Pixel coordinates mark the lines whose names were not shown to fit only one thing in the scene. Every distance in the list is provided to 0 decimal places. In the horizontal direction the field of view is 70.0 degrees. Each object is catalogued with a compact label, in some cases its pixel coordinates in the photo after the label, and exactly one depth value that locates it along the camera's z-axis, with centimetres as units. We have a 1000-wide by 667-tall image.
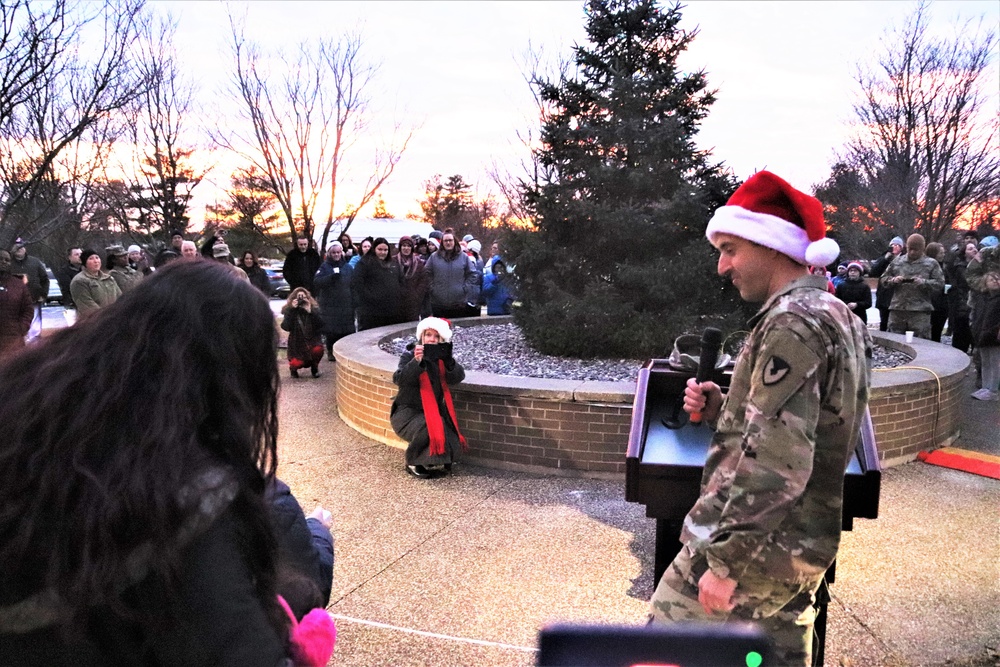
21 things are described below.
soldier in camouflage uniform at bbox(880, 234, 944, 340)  919
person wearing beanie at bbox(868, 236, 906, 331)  1072
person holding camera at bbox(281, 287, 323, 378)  870
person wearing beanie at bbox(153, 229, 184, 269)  794
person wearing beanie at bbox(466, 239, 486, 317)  1096
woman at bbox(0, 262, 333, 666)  102
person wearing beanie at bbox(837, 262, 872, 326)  1012
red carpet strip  541
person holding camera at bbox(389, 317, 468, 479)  524
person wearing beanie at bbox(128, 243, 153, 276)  1310
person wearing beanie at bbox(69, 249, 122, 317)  779
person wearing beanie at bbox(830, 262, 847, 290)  1146
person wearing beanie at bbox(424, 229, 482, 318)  980
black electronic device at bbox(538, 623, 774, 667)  78
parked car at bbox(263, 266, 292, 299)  2056
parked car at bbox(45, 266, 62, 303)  2014
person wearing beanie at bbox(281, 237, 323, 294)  1126
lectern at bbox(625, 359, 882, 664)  224
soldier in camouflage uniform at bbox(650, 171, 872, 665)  174
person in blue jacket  1210
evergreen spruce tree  705
